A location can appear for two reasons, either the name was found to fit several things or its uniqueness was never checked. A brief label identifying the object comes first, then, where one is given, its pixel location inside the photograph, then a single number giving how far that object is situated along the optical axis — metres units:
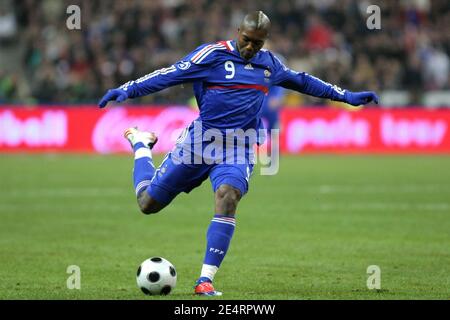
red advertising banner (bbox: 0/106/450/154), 49.66
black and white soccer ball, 16.52
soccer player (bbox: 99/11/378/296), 16.78
